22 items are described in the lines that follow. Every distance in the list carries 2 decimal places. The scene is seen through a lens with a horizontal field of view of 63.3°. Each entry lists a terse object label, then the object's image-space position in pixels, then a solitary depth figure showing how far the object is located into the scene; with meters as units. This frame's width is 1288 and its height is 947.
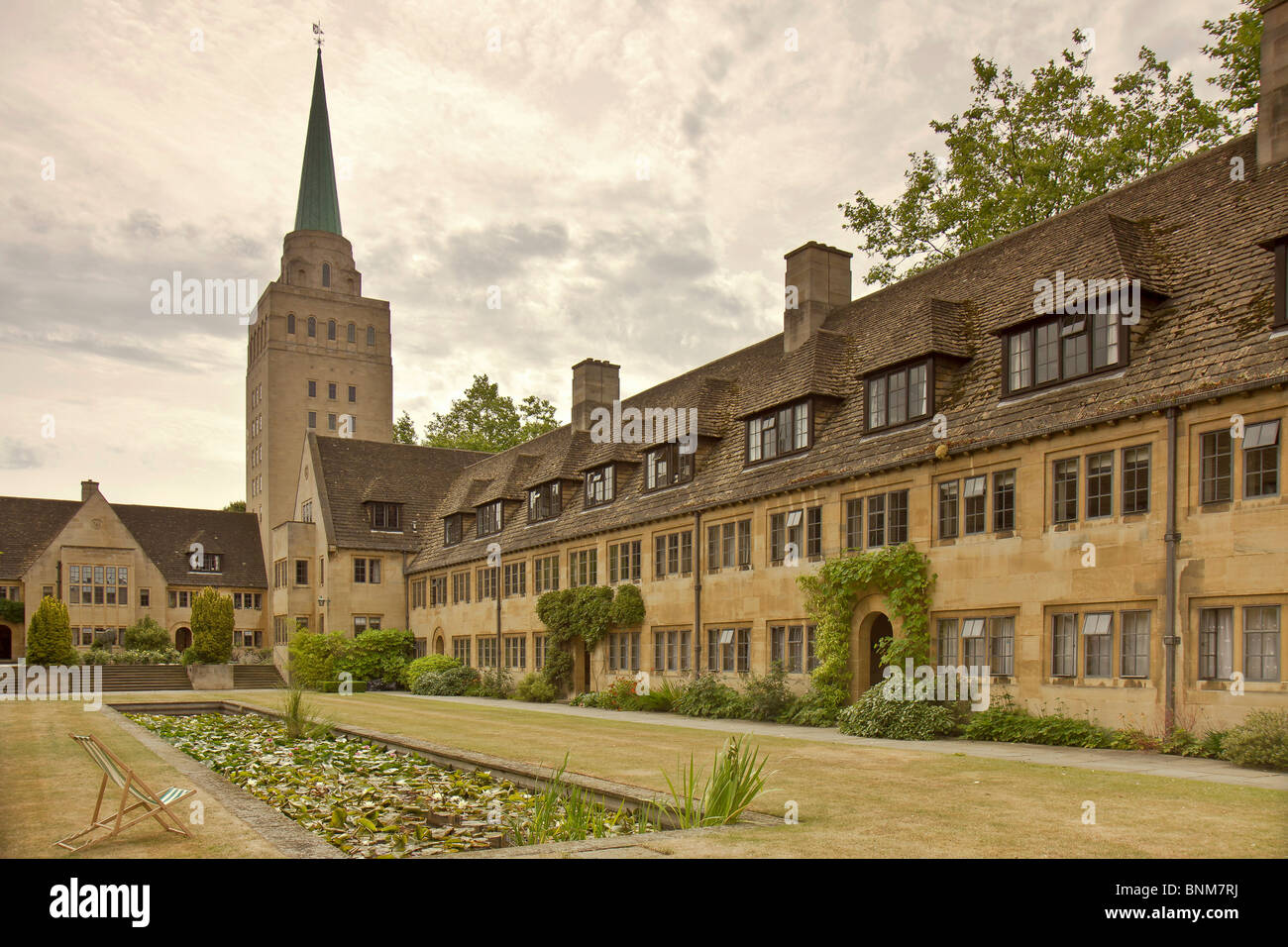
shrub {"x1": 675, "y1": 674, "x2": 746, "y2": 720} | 27.02
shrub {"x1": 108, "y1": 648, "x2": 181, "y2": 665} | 52.91
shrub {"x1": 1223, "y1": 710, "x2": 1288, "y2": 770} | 14.92
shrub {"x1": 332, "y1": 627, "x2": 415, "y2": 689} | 47.88
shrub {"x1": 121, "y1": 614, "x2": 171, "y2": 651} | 57.47
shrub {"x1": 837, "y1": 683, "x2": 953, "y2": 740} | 20.69
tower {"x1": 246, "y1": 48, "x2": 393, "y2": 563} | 73.69
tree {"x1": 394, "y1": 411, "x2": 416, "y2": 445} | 91.12
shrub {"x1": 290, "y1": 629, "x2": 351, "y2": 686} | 46.53
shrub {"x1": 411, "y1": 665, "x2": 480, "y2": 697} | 43.18
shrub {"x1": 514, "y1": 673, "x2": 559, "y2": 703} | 37.31
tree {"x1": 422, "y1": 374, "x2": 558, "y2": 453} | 74.76
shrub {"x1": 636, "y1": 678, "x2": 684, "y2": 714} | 30.12
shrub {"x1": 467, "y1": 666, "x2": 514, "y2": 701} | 40.75
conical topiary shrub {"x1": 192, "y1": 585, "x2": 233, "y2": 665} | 51.03
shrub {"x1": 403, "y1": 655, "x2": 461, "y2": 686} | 45.31
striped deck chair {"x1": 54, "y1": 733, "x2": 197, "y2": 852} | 9.27
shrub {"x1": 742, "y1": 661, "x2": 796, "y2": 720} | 25.78
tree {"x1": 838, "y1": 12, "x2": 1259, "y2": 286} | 33.88
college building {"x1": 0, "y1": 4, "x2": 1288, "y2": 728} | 17.33
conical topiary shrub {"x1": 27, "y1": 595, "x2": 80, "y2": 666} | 50.78
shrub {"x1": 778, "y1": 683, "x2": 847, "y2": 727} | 24.05
